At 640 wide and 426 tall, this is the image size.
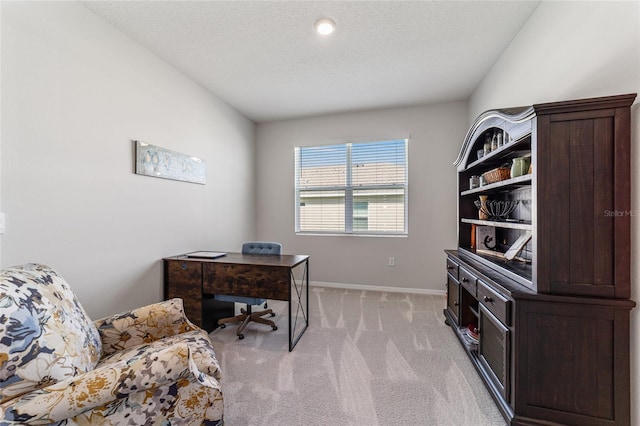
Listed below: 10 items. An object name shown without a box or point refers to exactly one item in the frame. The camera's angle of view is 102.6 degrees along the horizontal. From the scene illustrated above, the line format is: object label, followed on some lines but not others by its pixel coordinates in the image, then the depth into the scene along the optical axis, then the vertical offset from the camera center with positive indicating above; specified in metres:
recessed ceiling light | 2.07 +1.56
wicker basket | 1.96 +0.32
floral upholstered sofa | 0.93 -0.65
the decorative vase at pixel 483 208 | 2.36 +0.07
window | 3.96 +0.42
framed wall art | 2.42 +0.51
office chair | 2.59 -0.90
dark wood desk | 2.33 -0.64
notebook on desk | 2.71 -0.46
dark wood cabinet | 1.26 -0.34
